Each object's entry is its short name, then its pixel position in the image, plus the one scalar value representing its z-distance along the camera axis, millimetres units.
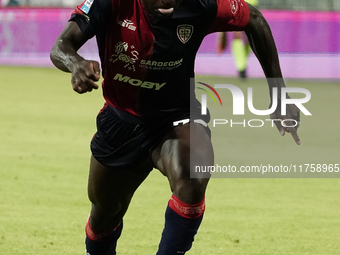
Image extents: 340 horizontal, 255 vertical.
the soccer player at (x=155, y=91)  7871
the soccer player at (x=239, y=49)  32875
